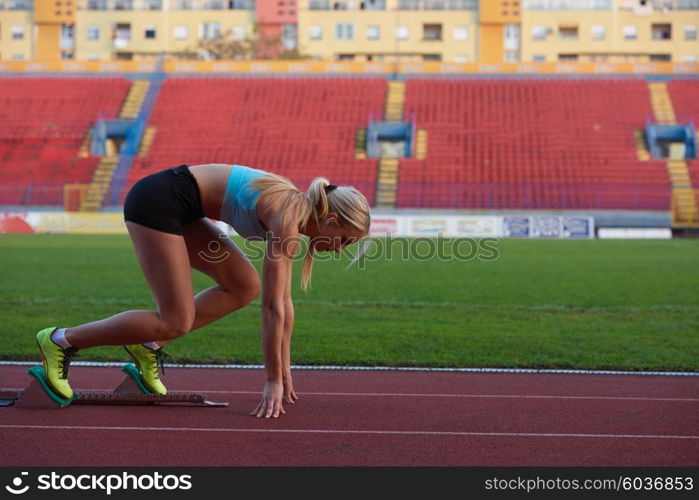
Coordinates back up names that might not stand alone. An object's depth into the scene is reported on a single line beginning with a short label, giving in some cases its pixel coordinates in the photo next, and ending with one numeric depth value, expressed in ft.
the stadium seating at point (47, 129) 139.95
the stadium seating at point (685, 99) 151.61
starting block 20.51
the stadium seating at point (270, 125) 145.79
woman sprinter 18.29
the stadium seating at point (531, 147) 134.82
